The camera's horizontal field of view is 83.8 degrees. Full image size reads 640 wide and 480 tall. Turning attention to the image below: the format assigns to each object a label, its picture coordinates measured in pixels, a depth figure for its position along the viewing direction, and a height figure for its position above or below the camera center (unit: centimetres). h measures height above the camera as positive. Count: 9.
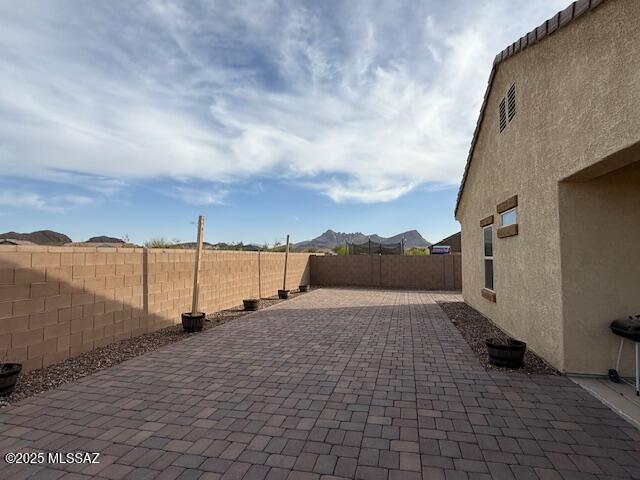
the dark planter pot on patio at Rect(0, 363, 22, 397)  388 -130
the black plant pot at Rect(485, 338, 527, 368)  486 -122
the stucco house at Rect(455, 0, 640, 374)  340 +106
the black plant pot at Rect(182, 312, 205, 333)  730 -128
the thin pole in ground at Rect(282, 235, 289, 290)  1371 +2
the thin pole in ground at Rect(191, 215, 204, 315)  757 -14
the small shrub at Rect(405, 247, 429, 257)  2312 +82
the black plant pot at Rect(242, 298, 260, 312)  1041 -128
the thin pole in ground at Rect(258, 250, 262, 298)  1306 -69
